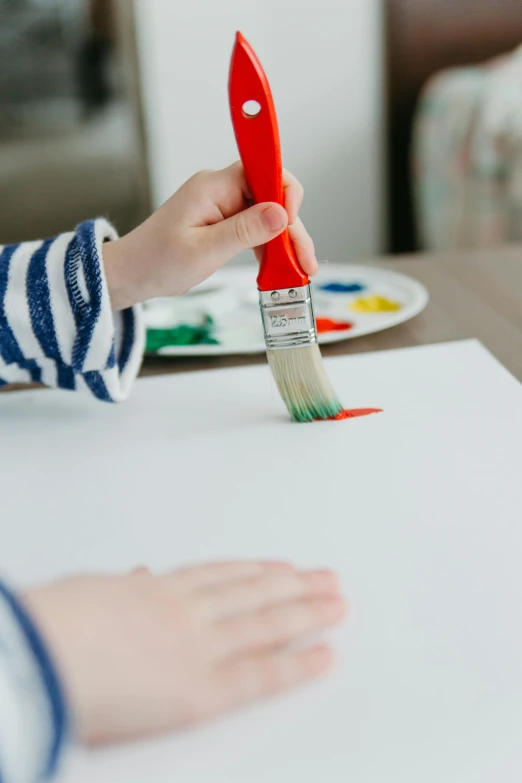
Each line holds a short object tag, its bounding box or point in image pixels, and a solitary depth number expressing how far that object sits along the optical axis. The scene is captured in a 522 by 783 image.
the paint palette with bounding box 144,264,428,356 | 0.72
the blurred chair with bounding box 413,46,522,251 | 1.75
